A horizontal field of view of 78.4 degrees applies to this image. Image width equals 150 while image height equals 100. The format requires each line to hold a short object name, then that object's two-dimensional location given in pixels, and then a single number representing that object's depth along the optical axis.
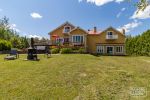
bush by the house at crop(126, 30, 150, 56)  16.70
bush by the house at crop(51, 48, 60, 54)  16.47
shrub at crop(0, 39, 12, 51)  17.62
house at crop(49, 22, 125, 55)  18.92
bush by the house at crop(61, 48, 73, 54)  16.03
